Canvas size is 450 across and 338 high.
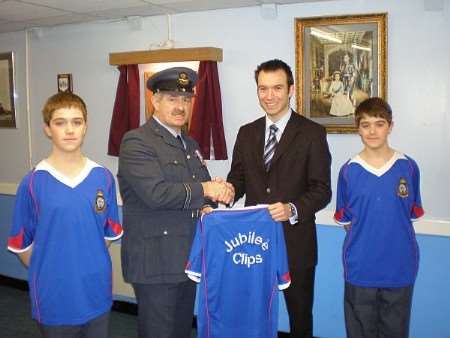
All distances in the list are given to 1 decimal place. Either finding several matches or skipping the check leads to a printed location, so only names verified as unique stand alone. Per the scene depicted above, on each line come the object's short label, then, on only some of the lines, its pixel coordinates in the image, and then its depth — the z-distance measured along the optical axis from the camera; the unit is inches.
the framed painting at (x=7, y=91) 179.8
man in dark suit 89.7
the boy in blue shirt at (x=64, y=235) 73.2
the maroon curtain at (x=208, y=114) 137.9
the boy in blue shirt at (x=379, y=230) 93.7
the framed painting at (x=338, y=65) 119.9
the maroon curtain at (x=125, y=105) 151.0
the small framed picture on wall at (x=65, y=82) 166.2
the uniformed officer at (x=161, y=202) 79.1
